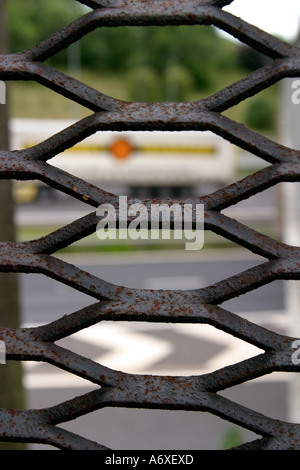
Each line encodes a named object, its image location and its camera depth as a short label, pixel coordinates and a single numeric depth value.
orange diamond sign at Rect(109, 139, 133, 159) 17.70
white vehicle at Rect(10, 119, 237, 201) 17.38
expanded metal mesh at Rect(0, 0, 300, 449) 1.01
